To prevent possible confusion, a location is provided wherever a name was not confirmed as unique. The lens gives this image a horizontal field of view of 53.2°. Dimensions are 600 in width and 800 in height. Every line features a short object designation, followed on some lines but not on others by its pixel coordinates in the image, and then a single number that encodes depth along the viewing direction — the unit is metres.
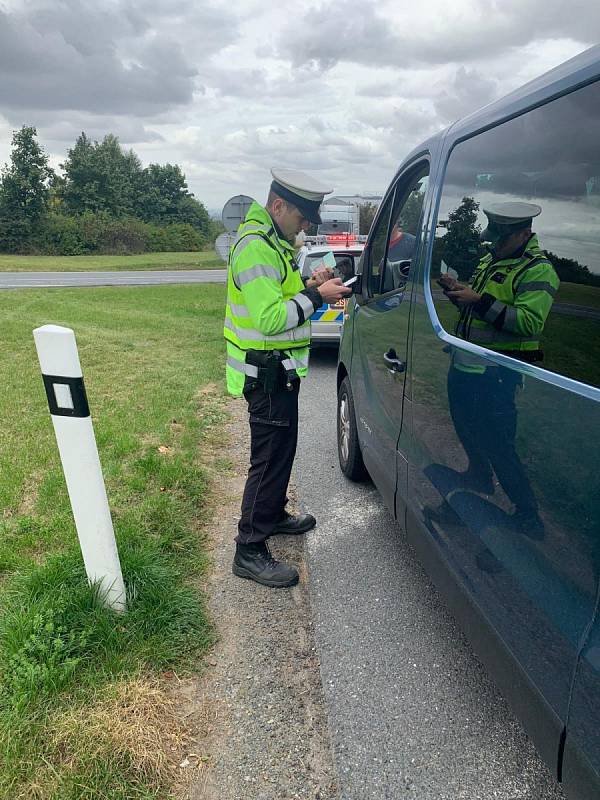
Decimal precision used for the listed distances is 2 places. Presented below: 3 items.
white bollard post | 2.15
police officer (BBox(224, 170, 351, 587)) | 2.58
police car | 8.00
